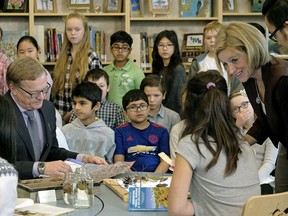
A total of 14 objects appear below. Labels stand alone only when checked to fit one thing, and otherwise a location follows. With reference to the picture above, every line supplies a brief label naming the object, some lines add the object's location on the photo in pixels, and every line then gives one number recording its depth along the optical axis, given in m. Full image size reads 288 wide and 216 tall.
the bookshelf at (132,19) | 6.03
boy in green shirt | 5.27
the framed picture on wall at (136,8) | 6.23
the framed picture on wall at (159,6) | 6.19
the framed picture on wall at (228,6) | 6.33
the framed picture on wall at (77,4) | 6.09
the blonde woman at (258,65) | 2.50
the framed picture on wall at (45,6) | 5.99
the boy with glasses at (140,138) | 3.98
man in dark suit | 2.92
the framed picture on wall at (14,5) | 5.90
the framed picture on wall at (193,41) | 6.30
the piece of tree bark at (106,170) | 2.94
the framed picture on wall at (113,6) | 6.09
